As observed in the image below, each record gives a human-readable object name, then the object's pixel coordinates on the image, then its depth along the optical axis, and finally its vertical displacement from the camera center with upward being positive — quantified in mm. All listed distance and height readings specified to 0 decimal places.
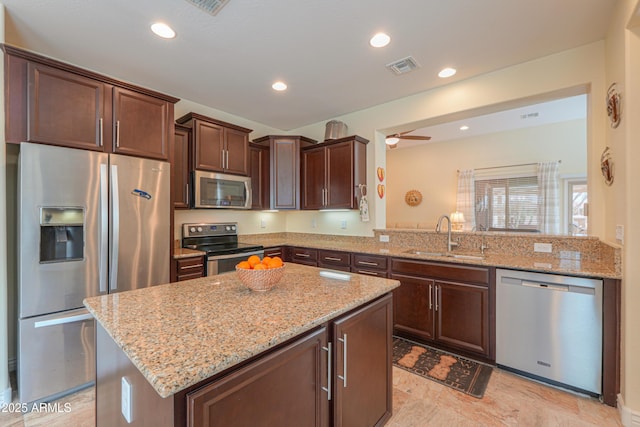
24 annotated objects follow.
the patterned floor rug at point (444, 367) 2201 -1305
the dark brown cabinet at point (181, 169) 3078 +485
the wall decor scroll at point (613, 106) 1945 +767
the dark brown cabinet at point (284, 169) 4008 +630
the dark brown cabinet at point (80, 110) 1961 +814
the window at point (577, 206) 5234 +152
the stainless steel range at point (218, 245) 3004 -378
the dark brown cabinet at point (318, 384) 867 -648
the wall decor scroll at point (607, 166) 2094 +366
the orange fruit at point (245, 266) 1467 -269
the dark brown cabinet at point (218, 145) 3178 +822
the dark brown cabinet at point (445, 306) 2445 -851
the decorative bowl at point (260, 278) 1432 -324
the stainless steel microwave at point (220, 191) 3191 +276
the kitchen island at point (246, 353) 822 -493
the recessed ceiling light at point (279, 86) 3045 +1388
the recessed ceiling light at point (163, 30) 2085 +1374
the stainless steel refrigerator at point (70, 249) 1947 -270
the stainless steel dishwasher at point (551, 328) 1993 -853
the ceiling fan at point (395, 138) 4627 +1255
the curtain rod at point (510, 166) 5611 +983
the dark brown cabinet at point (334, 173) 3607 +545
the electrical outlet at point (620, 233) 1847 -128
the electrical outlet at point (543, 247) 2625 -307
